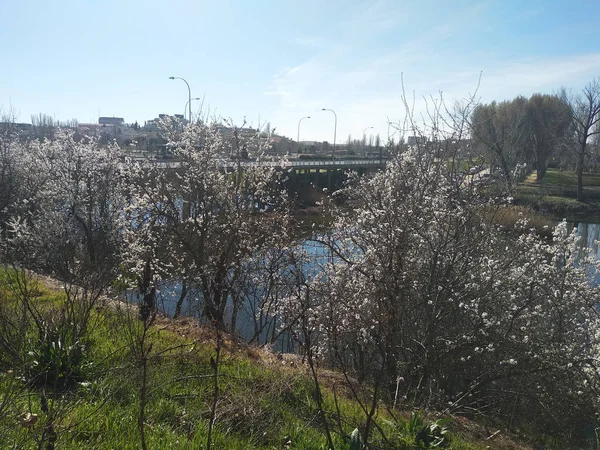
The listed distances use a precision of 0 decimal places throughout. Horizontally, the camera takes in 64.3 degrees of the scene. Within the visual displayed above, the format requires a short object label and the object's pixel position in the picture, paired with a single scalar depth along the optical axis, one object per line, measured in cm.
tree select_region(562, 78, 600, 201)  4544
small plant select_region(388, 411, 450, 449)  400
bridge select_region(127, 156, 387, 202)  4194
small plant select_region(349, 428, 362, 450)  349
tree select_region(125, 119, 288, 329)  1421
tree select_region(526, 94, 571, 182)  5484
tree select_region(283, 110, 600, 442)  879
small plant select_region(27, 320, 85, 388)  439
